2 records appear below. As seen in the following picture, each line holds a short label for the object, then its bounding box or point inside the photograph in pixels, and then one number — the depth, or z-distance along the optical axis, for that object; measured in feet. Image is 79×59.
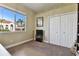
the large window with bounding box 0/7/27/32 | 7.02
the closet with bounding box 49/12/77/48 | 7.27
